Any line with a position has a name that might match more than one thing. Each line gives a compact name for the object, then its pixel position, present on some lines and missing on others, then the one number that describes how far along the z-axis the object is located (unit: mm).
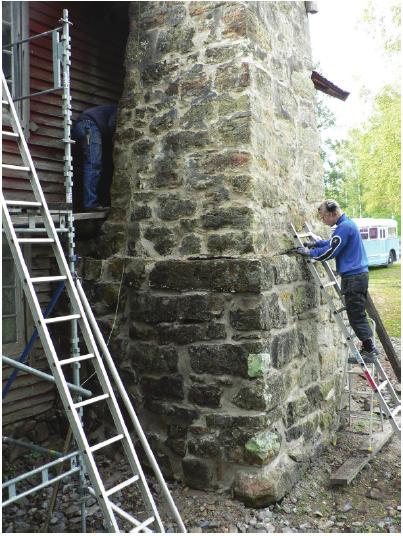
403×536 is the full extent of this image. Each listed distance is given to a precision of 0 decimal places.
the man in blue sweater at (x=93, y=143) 5496
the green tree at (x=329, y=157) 22050
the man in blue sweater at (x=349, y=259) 5281
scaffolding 4063
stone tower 4590
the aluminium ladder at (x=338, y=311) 5301
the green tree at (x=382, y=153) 17656
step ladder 5824
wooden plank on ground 4949
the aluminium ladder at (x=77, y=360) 3047
